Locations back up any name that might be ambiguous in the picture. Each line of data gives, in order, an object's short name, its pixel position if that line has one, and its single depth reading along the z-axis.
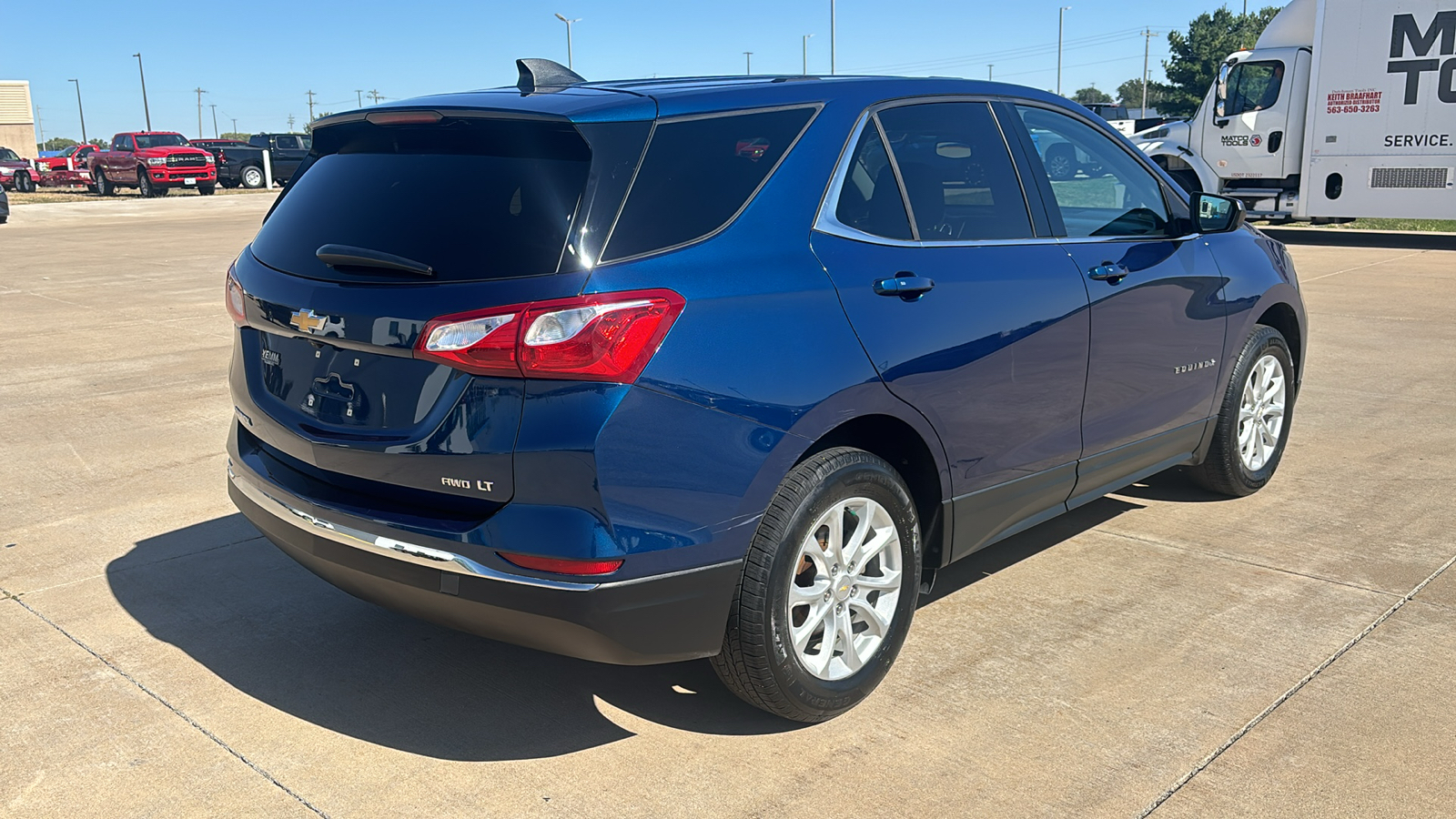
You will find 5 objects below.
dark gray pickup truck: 41.59
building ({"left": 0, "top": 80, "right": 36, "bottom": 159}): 91.38
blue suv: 2.83
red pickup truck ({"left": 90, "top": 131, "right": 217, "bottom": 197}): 37.16
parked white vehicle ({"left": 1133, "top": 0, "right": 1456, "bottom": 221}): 16.91
